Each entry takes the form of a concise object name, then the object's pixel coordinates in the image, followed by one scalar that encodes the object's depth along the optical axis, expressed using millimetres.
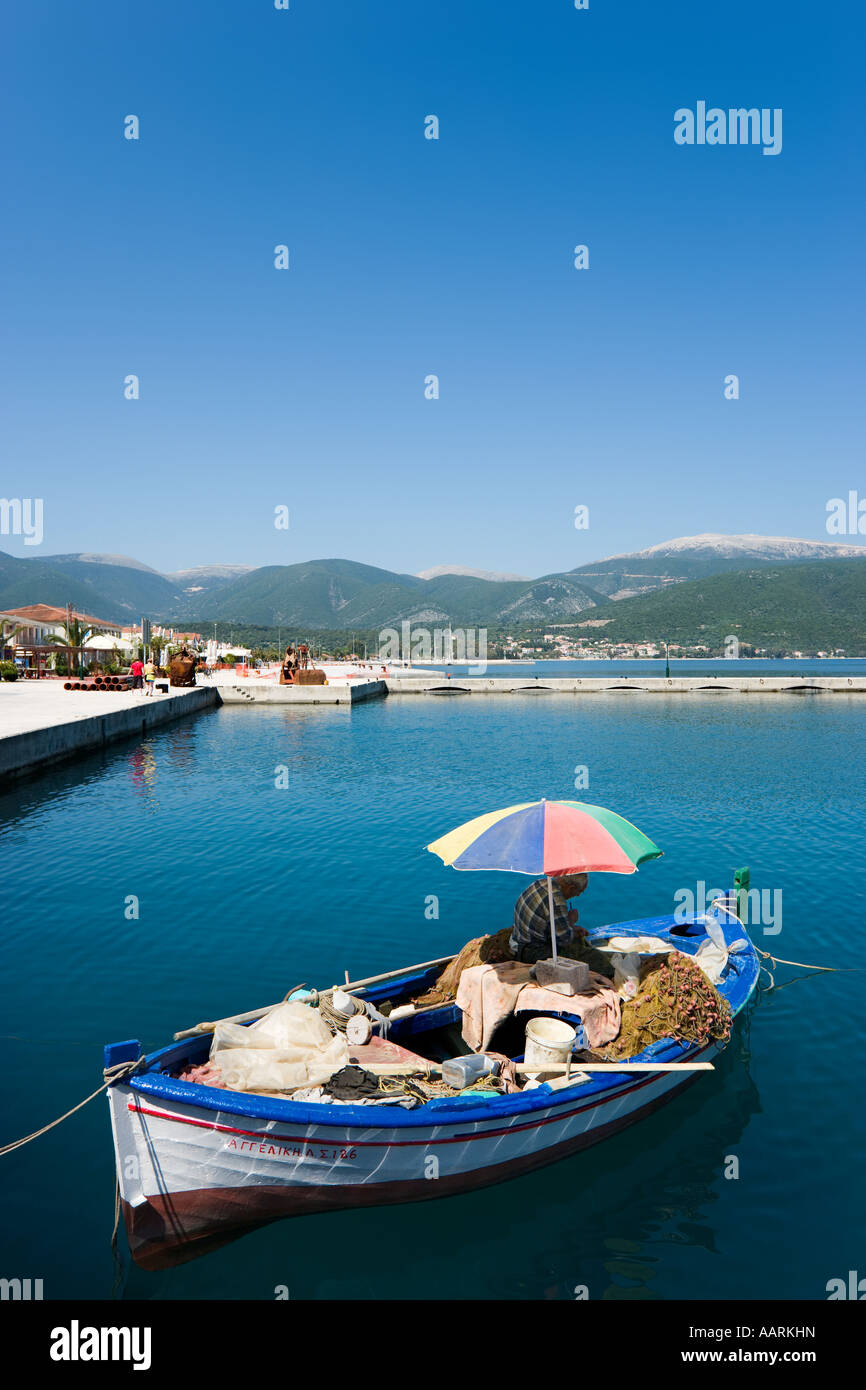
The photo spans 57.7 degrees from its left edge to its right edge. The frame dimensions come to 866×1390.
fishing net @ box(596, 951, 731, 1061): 9492
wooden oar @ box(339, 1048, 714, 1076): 8312
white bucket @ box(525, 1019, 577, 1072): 8594
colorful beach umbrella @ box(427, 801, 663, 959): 9281
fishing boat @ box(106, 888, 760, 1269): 7051
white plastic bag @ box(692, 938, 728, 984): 11625
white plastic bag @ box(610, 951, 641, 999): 10203
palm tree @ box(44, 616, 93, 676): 71062
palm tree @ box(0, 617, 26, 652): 71119
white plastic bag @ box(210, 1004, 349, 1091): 7773
